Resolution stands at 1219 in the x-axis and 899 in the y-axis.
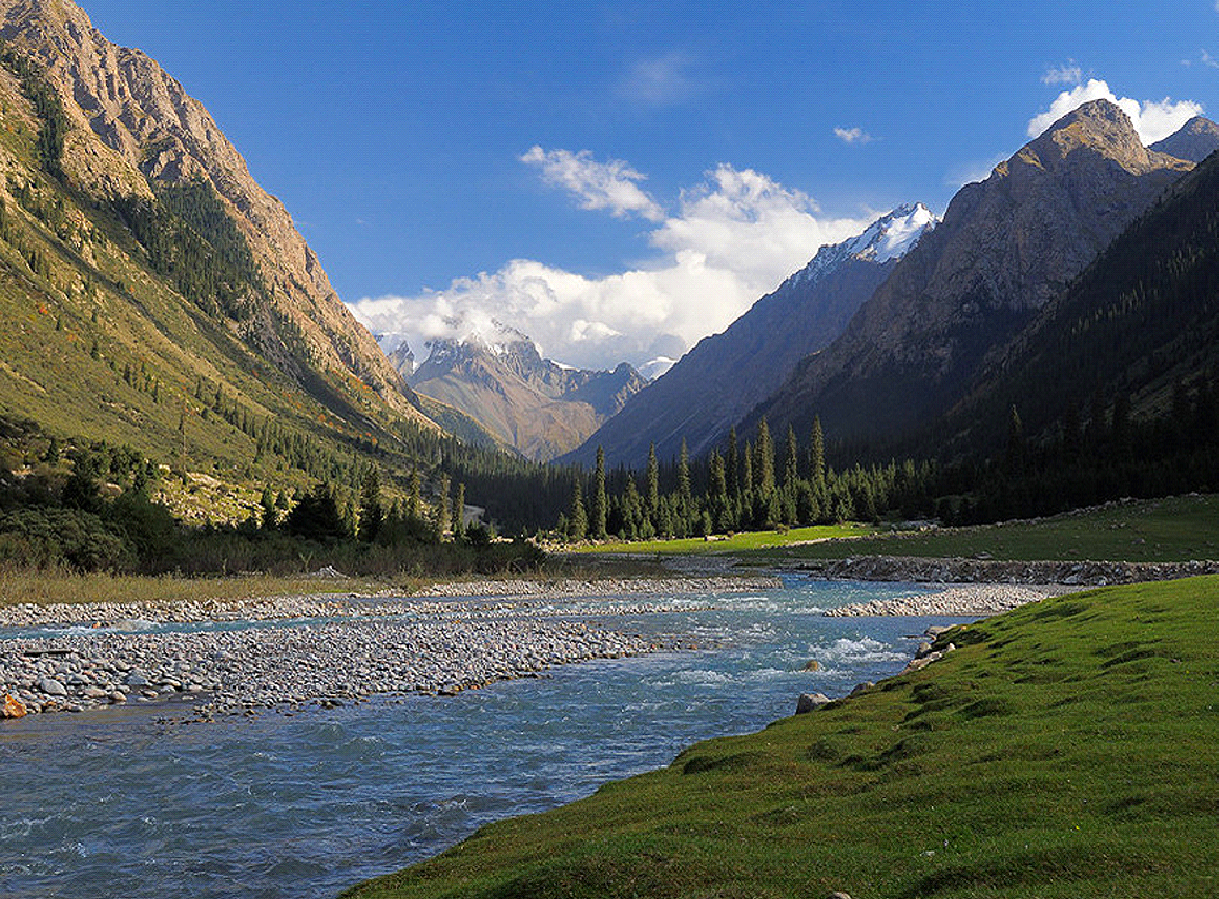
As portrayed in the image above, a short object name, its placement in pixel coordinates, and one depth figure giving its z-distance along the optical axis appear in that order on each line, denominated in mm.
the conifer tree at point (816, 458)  157375
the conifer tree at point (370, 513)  92750
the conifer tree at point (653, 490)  165788
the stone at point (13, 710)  20547
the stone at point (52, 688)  22766
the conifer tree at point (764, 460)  167000
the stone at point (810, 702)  19183
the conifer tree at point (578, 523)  163375
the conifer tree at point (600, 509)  164500
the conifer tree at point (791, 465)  171250
